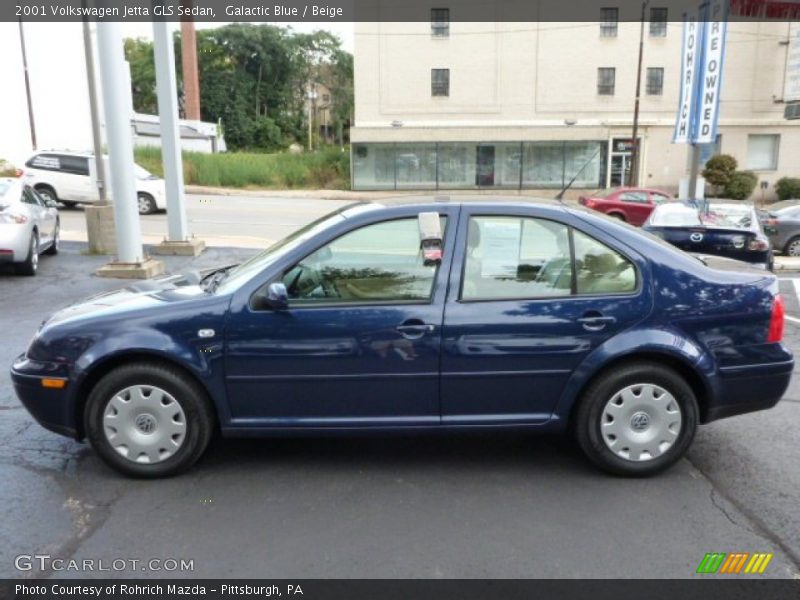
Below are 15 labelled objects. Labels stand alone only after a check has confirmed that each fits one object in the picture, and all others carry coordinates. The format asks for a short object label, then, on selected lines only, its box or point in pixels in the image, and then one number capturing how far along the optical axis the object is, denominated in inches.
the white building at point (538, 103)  1480.1
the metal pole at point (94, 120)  549.2
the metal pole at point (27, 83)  1328.2
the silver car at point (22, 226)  402.6
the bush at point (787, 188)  1418.6
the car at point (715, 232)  403.9
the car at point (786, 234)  621.0
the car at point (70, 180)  848.9
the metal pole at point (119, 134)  382.9
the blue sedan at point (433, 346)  154.6
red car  864.9
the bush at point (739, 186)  1371.8
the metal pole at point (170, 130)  476.1
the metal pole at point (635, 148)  1336.1
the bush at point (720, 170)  1373.0
